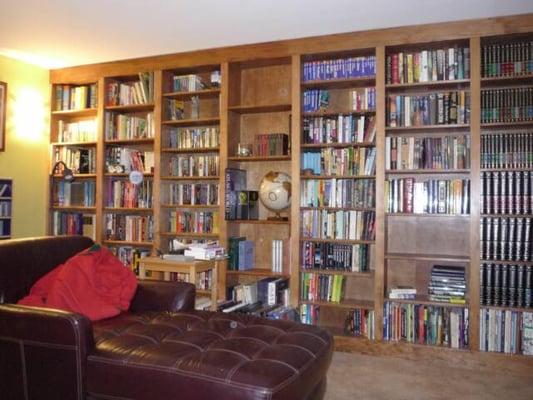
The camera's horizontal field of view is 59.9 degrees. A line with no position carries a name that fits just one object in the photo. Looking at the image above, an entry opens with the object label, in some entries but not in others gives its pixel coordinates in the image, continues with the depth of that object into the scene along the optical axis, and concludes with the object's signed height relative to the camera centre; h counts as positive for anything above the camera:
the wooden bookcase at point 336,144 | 3.12 +0.52
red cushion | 2.30 -0.45
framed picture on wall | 4.02 +0.75
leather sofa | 1.69 -0.61
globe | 3.61 +0.09
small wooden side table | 3.15 -0.45
